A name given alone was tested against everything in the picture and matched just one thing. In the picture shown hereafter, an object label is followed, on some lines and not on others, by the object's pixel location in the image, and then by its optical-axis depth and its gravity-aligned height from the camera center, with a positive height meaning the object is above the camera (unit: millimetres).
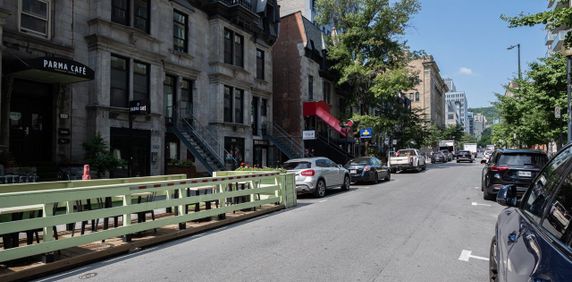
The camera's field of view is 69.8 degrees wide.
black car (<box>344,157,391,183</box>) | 20766 -956
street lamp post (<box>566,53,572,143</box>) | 15146 +2266
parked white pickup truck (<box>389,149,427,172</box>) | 30906 -698
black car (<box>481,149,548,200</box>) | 12312 -524
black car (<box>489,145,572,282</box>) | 2033 -509
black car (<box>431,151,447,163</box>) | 56341 -968
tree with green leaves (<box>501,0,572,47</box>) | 10039 +3435
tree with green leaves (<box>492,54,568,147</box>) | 19844 +2722
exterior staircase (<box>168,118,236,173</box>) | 19172 +523
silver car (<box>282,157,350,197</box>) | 14914 -873
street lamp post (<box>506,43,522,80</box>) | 31003 +6553
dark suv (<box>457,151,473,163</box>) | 58075 -747
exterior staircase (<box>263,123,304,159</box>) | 27797 +659
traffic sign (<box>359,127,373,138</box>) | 34344 +1602
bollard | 12445 -639
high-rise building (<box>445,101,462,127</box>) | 166875 +14619
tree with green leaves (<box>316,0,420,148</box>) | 34250 +9110
